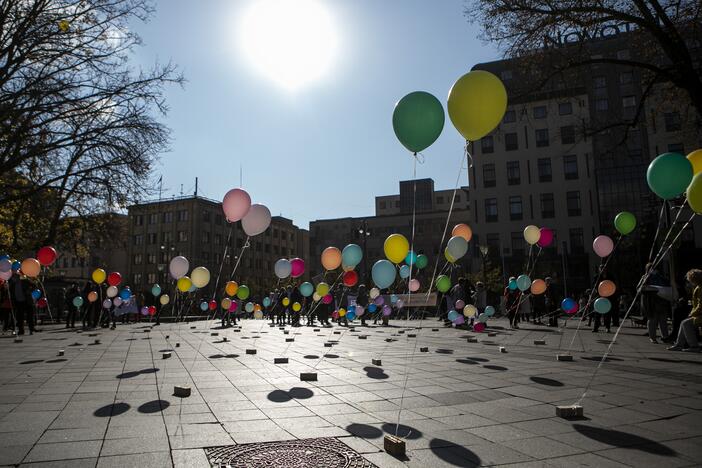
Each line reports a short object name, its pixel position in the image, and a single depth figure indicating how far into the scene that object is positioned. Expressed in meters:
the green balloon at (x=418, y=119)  5.52
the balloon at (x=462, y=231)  13.11
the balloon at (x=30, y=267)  13.89
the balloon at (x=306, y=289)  17.81
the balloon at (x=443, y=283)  16.12
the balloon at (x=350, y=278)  16.80
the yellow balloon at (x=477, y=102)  5.38
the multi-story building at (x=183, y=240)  69.25
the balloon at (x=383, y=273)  12.45
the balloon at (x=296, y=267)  15.25
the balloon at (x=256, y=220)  11.24
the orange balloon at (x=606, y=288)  12.66
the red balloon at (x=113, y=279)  18.62
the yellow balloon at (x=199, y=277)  14.11
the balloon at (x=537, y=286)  14.92
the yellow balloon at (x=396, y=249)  9.99
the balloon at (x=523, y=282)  15.37
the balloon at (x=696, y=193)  6.37
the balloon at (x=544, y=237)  14.75
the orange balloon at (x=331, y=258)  13.33
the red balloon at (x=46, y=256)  14.23
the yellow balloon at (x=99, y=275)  17.11
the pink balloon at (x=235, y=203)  10.52
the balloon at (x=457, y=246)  12.78
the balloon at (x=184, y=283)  15.52
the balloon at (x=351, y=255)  12.88
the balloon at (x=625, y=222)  10.49
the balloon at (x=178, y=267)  13.95
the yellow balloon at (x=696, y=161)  7.09
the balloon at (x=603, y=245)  11.95
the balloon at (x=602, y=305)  12.20
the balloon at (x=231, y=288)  15.70
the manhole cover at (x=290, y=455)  3.07
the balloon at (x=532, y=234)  14.38
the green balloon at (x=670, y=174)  6.66
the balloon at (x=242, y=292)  18.14
